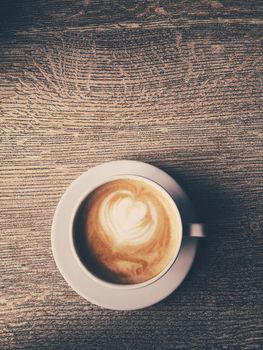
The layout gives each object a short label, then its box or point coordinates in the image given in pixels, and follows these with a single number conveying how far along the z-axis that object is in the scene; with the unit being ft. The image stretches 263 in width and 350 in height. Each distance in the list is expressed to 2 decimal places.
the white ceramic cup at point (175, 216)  2.31
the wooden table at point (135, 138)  2.74
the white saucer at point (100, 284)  2.61
